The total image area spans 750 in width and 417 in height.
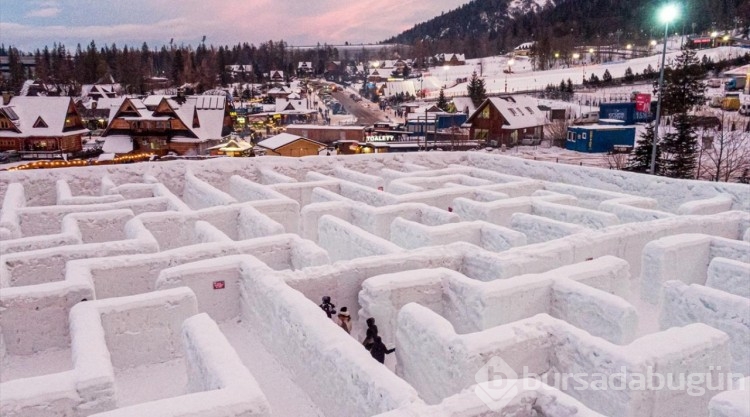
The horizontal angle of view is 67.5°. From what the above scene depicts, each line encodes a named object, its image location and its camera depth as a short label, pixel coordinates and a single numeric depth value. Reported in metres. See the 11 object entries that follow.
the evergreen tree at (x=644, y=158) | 29.92
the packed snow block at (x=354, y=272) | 9.30
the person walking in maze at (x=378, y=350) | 8.22
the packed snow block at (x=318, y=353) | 5.92
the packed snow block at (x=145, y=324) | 8.17
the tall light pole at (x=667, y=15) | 18.72
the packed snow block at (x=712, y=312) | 8.31
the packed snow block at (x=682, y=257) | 10.67
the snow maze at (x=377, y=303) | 6.24
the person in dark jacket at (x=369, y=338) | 8.30
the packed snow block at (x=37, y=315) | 8.43
